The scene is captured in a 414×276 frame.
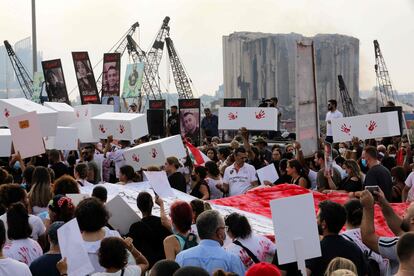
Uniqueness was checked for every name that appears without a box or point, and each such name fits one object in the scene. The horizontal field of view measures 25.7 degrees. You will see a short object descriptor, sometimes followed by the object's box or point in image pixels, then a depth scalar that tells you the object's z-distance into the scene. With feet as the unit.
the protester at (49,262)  22.44
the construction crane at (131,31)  358.80
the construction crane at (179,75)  372.58
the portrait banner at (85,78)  95.76
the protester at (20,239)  24.31
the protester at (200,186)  41.06
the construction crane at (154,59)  361.71
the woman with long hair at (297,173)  41.27
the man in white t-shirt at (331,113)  64.80
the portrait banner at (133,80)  124.47
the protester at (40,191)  30.89
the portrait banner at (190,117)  73.77
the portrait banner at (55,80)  92.22
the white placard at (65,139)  53.72
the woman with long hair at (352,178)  38.34
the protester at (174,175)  41.29
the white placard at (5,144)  50.72
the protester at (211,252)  22.29
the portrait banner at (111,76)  101.60
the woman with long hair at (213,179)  43.39
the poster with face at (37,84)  149.93
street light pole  115.34
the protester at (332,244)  22.95
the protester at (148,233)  27.04
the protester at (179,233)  24.72
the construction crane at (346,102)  294.87
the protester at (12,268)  21.56
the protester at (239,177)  43.80
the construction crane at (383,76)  370.53
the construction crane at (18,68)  292.65
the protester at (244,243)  24.70
